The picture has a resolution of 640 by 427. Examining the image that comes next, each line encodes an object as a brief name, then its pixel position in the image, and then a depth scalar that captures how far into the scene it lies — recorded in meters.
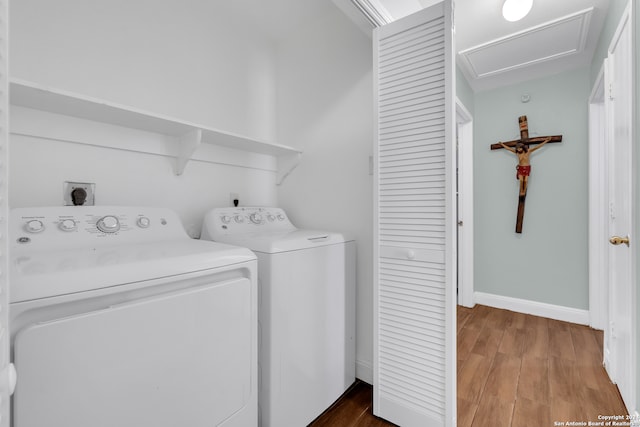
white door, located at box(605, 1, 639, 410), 1.39
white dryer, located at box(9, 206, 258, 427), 0.68
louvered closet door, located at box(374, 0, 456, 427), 1.32
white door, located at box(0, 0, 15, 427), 0.47
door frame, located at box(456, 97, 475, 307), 3.01
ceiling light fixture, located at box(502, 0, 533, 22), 1.86
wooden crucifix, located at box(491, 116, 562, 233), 2.80
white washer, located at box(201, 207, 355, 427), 1.26
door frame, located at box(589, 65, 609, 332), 2.42
